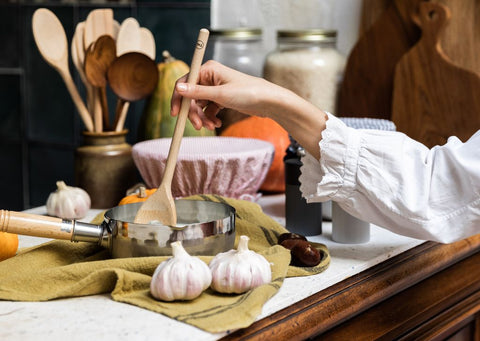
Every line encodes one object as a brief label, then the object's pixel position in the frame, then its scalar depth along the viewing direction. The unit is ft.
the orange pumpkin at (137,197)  3.42
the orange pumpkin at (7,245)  2.81
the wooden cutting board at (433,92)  4.29
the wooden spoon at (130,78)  3.87
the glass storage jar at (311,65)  4.65
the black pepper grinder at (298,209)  3.36
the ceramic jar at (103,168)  4.00
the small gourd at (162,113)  4.57
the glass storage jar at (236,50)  4.93
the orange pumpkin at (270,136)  4.38
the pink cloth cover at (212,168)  3.70
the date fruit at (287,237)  2.92
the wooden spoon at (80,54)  3.95
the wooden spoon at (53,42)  3.84
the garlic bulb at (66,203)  3.64
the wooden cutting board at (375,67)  4.64
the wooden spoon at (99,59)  3.82
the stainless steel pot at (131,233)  2.56
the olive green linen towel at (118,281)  2.23
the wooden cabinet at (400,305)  2.47
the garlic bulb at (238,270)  2.37
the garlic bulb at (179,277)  2.29
